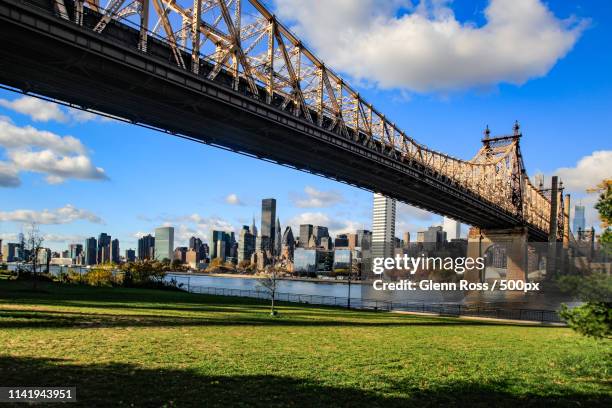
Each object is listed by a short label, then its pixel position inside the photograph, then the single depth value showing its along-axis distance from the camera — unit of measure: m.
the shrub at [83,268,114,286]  55.72
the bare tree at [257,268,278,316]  35.69
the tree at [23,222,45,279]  53.34
